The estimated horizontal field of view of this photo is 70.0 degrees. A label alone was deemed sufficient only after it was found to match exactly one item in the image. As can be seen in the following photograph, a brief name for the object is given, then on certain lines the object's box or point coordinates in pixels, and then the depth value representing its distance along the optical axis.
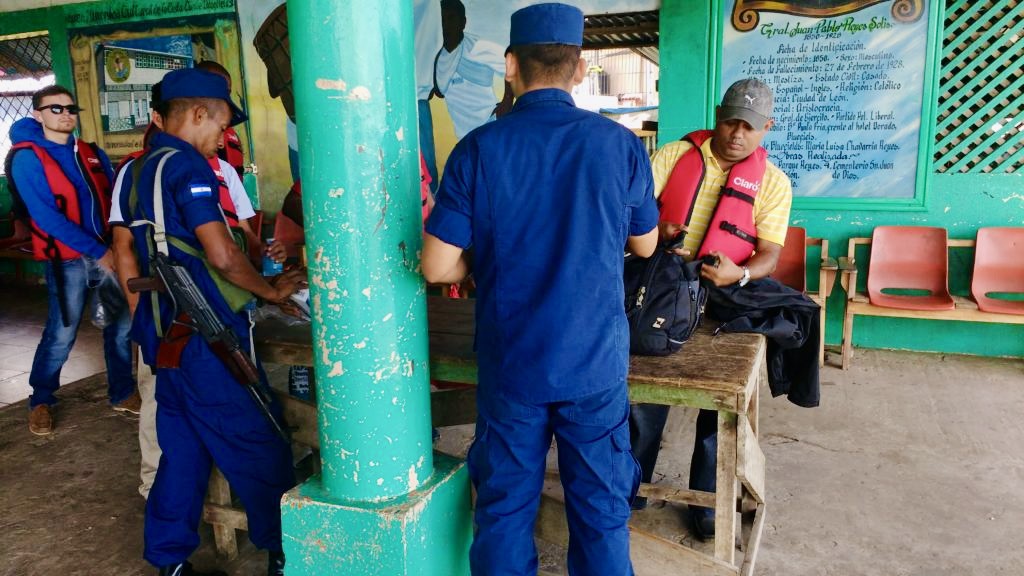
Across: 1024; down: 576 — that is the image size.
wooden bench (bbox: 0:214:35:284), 7.62
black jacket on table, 2.49
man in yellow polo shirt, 2.58
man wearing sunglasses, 3.96
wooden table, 2.07
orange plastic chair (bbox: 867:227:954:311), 4.97
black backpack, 2.23
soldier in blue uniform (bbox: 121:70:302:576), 2.26
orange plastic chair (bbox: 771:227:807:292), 5.12
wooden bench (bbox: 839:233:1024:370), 4.68
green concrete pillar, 1.76
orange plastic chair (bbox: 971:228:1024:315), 4.84
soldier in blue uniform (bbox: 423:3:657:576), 1.68
